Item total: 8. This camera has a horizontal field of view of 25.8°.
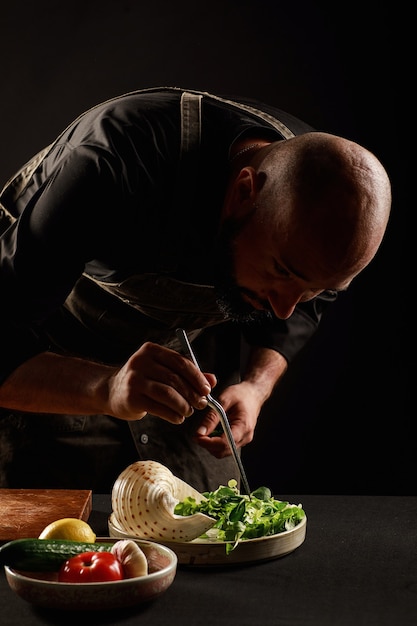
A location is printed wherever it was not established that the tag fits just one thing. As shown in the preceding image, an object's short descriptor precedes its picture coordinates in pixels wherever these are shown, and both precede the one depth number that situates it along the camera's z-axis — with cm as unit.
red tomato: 142
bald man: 187
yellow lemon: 160
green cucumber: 148
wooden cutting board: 174
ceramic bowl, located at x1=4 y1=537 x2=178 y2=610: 138
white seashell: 164
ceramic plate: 162
